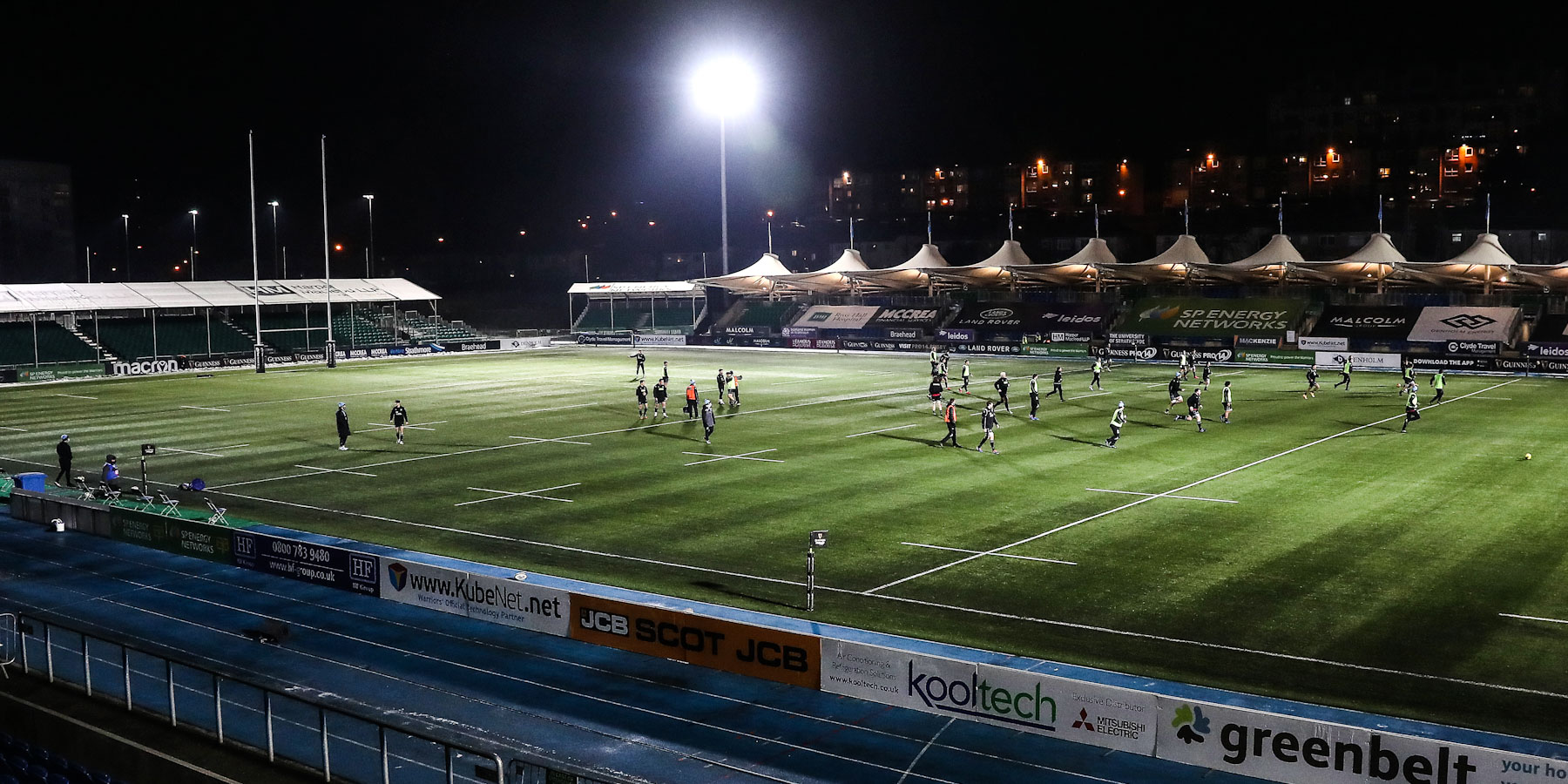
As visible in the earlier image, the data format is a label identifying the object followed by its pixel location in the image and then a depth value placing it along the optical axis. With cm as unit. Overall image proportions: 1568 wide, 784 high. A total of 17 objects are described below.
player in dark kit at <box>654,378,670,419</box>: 4425
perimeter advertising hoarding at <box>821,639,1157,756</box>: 1239
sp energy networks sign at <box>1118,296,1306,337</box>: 7586
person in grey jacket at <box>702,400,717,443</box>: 3725
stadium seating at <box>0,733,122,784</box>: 1102
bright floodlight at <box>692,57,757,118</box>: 7750
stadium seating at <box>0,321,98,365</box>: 6956
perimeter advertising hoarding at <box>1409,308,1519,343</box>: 6731
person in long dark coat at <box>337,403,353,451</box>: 3712
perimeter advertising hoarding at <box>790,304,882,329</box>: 9338
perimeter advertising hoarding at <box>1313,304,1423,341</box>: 7106
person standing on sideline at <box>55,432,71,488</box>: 3109
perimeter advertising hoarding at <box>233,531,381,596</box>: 1969
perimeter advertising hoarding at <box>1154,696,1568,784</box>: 1029
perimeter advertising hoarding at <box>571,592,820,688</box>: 1495
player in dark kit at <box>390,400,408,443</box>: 3803
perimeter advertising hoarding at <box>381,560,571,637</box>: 1728
